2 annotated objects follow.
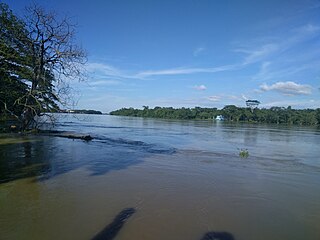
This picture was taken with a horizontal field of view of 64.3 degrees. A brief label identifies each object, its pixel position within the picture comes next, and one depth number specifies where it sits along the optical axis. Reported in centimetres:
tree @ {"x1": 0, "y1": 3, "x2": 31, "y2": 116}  1691
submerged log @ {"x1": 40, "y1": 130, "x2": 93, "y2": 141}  1998
